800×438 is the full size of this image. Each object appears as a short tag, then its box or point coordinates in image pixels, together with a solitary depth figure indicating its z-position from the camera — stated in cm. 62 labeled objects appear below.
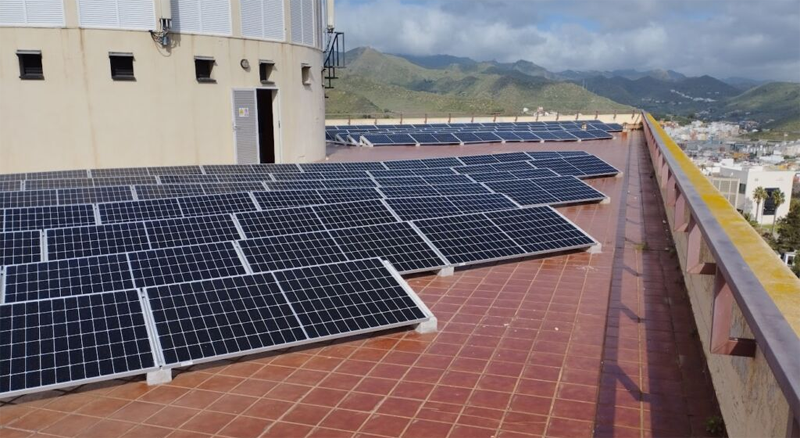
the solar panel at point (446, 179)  1413
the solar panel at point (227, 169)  1472
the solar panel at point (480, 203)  1026
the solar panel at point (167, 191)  1170
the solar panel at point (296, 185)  1246
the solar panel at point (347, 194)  1120
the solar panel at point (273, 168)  1498
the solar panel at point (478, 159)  1847
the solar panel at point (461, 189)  1228
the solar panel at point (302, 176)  1399
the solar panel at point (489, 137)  2930
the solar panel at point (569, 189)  1281
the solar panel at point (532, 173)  1473
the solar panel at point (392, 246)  787
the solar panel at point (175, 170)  1491
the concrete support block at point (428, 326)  628
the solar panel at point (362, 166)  1589
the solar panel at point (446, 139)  2845
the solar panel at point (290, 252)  743
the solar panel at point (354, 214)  933
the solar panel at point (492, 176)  1453
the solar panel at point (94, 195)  1116
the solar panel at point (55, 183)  1251
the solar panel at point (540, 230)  891
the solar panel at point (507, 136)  3017
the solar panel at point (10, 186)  1264
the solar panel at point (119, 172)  1407
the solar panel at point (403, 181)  1345
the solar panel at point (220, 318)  534
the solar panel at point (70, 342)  474
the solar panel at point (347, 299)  592
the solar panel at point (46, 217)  904
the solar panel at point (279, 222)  884
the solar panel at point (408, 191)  1162
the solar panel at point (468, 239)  834
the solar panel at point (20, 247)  756
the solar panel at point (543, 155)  1842
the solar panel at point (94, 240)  785
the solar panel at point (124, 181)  1299
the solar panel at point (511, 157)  1841
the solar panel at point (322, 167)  1545
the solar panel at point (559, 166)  1622
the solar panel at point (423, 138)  2820
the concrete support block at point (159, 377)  516
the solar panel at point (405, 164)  1667
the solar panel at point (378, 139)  2786
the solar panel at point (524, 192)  1190
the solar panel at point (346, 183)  1258
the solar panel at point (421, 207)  962
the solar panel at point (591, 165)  1674
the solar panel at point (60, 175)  1378
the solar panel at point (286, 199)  1069
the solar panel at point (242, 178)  1380
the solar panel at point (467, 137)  2877
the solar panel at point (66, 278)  617
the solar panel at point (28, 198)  1065
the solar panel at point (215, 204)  1016
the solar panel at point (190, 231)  841
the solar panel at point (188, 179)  1340
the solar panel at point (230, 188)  1264
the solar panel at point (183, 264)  687
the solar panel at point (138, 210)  964
